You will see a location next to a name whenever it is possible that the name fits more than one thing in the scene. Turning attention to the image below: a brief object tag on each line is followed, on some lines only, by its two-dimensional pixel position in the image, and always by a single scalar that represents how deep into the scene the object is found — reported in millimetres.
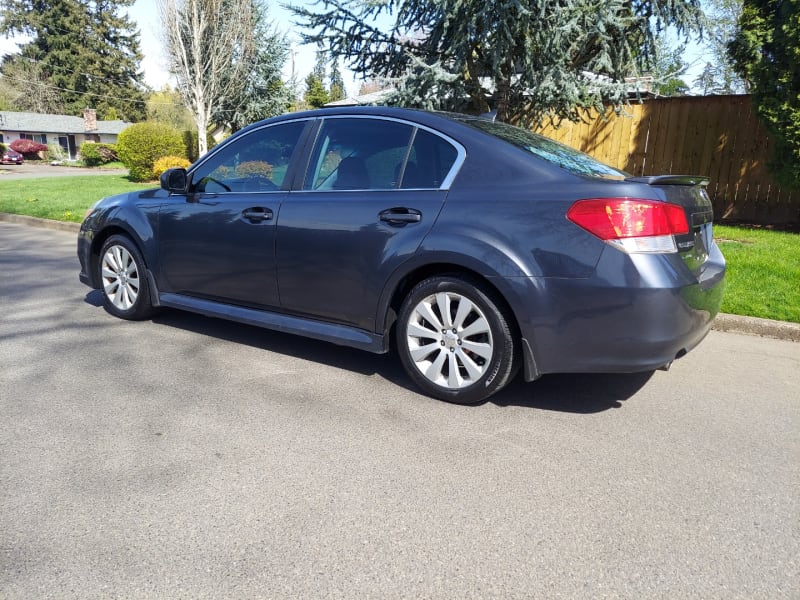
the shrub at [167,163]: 20594
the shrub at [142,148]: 22406
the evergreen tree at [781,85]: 8758
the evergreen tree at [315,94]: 48156
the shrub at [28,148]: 53500
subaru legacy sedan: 3188
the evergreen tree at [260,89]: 27109
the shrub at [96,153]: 42406
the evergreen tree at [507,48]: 9406
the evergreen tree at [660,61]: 10773
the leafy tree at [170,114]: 54841
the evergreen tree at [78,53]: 66062
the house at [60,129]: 61091
